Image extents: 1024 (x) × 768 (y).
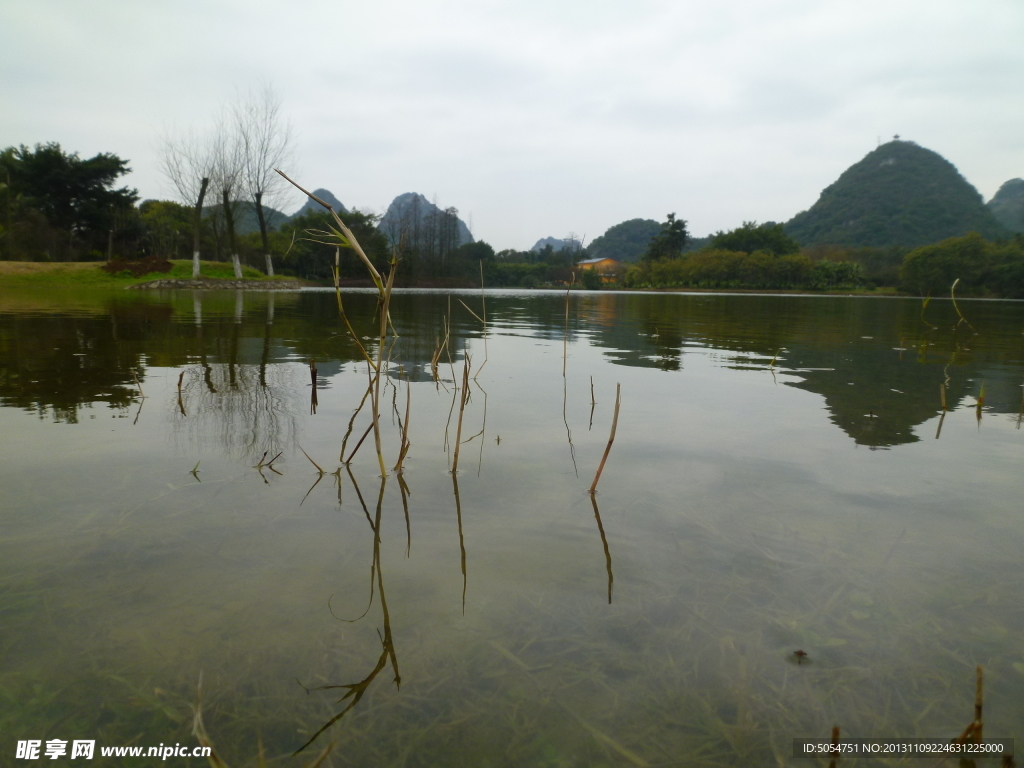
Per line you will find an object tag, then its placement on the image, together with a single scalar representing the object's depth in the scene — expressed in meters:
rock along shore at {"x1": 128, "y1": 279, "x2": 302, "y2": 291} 27.25
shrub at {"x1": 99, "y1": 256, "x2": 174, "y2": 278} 29.23
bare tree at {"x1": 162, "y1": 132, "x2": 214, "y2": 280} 32.56
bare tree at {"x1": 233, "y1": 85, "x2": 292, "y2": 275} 34.44
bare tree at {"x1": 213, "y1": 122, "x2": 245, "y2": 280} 33.16
